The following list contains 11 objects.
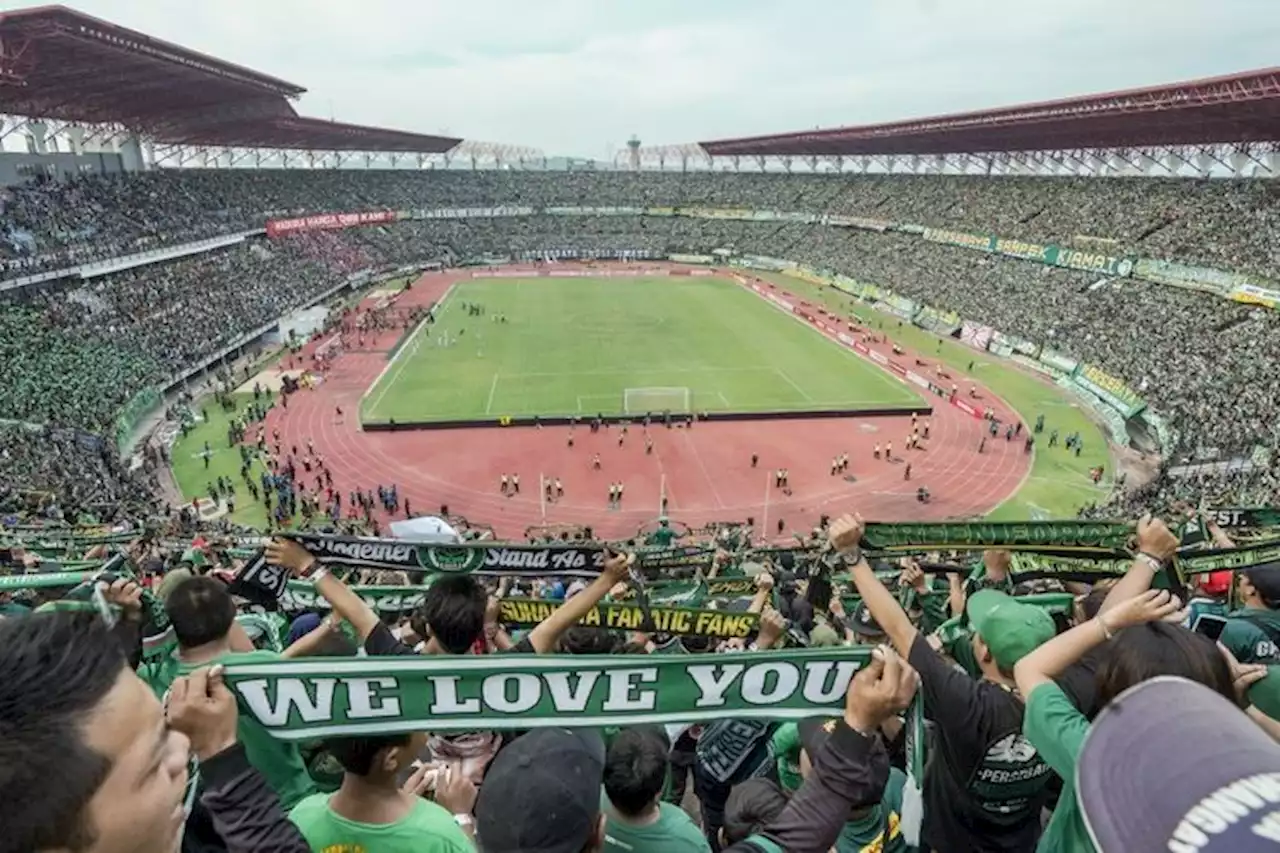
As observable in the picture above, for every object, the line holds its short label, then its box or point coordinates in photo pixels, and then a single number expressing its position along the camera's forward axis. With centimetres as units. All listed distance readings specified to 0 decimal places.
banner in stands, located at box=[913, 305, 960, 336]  5310
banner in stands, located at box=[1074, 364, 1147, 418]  3506
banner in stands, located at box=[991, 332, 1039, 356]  4619
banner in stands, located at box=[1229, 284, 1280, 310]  3644
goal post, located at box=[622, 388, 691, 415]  3772
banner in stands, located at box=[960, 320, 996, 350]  4975
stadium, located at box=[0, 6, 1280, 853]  270
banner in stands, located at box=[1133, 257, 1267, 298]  3912
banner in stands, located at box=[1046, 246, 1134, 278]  4691
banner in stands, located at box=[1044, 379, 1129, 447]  3428
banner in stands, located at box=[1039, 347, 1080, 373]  4231
